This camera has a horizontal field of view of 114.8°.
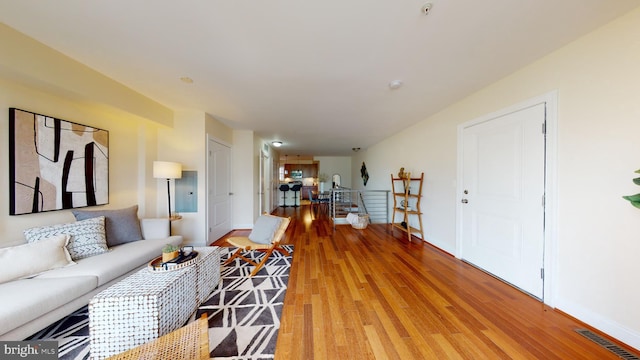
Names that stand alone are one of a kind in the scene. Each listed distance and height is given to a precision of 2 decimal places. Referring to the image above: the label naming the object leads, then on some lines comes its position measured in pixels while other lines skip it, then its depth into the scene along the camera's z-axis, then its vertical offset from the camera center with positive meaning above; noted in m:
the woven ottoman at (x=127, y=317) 1.41 -0.99
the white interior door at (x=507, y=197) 2.17 -0.24
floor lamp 3.17 +0.13
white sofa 1.36 -0.87
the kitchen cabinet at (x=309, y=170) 10.73 +0.41
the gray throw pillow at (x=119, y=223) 2.48 -0.58
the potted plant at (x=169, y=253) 1.95 -0.73
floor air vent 1.47 -1.28
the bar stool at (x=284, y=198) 9.39 -0.94
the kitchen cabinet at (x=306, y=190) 10.59 -0.64
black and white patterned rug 1.50 -1.27
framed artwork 2.01 +0.16
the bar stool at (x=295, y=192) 8.95 -0.64
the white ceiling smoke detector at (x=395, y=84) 2.51 +1.18
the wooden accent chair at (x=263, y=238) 2.92 -0.91
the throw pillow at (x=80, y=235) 2.01 -0.60
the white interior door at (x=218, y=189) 4.01 -0.24
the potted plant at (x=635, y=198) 1.35 -0.14
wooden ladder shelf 4.17 -0.55
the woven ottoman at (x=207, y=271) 2.06 -1.01
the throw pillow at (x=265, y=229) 3.09 -0.80
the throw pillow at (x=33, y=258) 1.65 -0.69
